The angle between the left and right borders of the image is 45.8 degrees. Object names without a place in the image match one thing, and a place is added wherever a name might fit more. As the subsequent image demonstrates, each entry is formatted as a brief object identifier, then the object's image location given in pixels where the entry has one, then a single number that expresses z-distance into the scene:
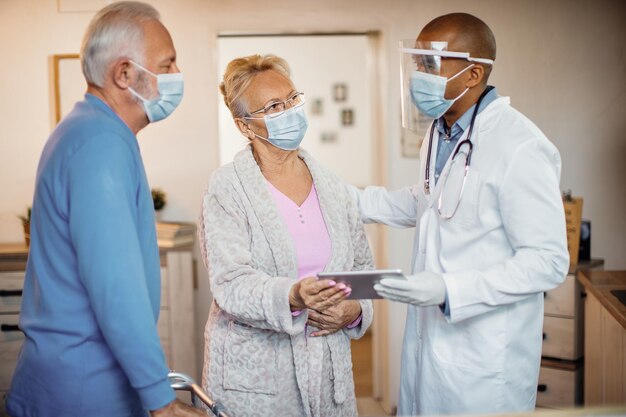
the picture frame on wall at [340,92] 6.23
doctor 1.64
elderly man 1.25
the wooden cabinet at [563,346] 3.21
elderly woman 1.75
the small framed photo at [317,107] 6.24
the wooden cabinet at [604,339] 2.31
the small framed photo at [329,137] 6.29
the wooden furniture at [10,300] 3.17
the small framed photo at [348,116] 6.28
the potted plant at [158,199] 3.54
